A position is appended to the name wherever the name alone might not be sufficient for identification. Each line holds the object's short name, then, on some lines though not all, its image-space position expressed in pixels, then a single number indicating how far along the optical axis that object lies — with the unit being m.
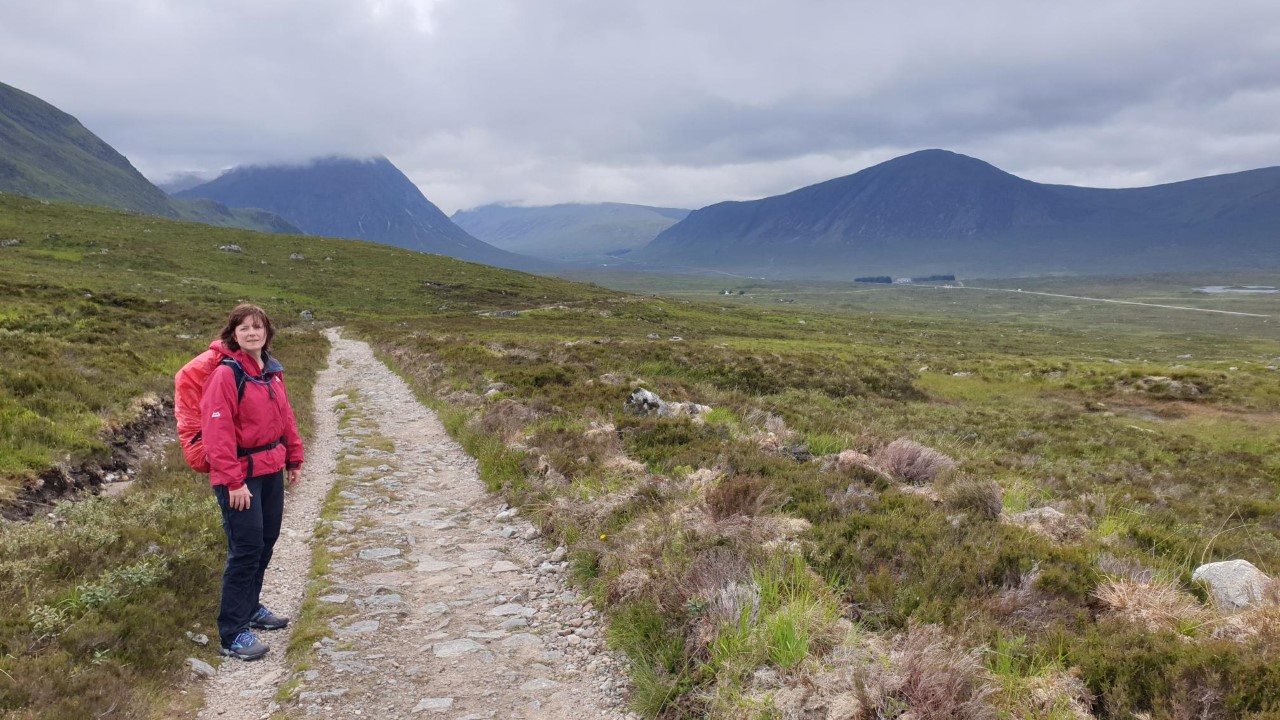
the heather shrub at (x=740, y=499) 7.82
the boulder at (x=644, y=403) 15.29
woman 5.69
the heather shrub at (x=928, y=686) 4.21
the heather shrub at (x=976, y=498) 8.30
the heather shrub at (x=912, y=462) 10.53
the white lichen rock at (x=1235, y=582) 5.78
